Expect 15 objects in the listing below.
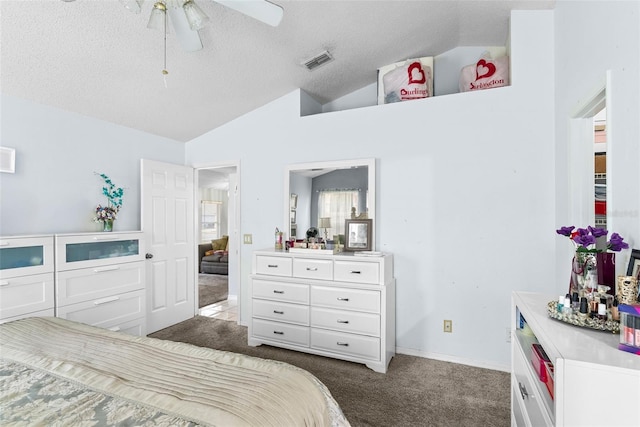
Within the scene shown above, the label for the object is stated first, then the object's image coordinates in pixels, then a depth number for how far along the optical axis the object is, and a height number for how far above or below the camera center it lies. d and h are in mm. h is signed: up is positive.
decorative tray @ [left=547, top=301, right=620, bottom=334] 1065 -394
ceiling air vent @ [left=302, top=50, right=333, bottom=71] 2854 +1432
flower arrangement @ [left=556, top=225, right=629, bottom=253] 1182 -110
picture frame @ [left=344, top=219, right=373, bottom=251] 2973 -206
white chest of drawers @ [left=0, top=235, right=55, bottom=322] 2213 -464
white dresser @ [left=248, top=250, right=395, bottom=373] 2578 -817
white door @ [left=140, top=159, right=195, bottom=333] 3422 -315
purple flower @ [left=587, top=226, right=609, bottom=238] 1242 -83
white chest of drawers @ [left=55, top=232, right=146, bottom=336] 2574 -595
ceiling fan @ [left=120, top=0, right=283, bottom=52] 1514 +1031
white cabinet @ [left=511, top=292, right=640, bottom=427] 840 -465
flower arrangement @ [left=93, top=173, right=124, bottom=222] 3062 +125
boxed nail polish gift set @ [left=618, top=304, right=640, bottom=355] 901 -343
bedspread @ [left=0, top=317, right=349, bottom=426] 962 -622
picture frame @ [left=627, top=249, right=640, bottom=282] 1137 -199
